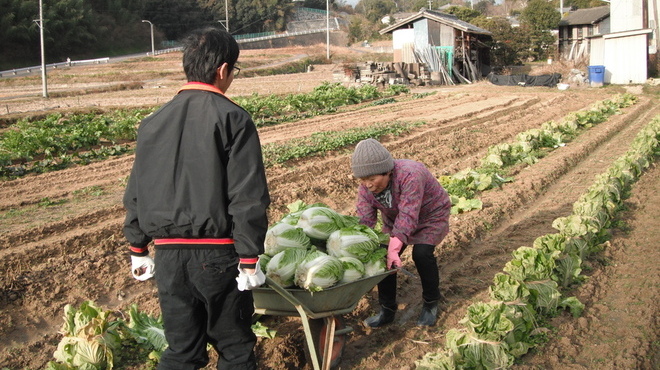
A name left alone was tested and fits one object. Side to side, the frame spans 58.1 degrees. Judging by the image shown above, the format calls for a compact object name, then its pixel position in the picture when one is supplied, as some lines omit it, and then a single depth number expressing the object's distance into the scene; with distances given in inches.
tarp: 1135.0
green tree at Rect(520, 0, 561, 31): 1657.2
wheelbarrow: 142.5
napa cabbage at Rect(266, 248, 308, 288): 147.9
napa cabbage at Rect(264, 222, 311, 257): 156.7
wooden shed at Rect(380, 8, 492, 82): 1327.5
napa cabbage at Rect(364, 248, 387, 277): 160.1
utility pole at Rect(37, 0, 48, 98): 1143.3
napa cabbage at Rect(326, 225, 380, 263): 158.6
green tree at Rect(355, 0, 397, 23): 3656.5
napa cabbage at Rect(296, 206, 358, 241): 166.7
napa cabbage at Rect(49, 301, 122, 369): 157.6
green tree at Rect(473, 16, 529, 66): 1566.2
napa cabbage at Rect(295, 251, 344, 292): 143.3
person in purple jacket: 162.9
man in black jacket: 113.7
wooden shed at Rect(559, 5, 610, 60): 1549.0
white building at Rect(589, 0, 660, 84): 1137.4
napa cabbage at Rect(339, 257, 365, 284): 152.3
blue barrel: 1107.3
